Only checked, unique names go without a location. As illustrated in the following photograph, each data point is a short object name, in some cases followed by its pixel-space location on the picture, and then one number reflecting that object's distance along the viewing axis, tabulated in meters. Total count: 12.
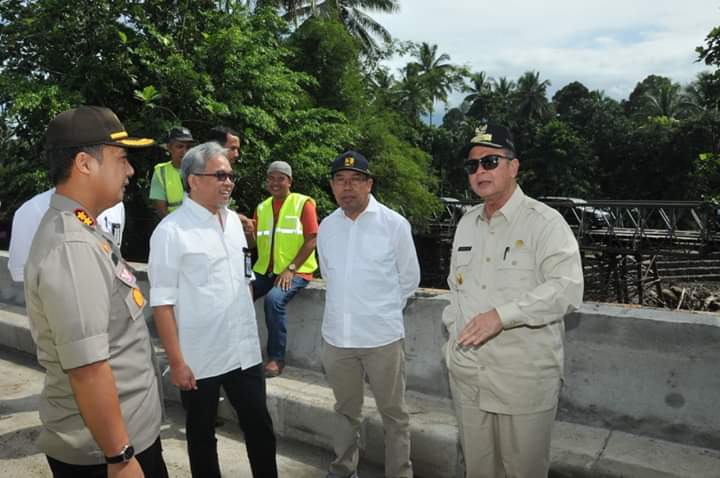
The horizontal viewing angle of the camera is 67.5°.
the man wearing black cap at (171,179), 4.47
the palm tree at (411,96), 29.14
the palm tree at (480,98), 59.72
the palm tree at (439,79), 29.31
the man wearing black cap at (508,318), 2.25
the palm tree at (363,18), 29.75
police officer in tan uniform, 1.58
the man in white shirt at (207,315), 2.67
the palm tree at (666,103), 50.10
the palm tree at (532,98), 57.59
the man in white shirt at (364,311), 3.19
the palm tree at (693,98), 46.78
